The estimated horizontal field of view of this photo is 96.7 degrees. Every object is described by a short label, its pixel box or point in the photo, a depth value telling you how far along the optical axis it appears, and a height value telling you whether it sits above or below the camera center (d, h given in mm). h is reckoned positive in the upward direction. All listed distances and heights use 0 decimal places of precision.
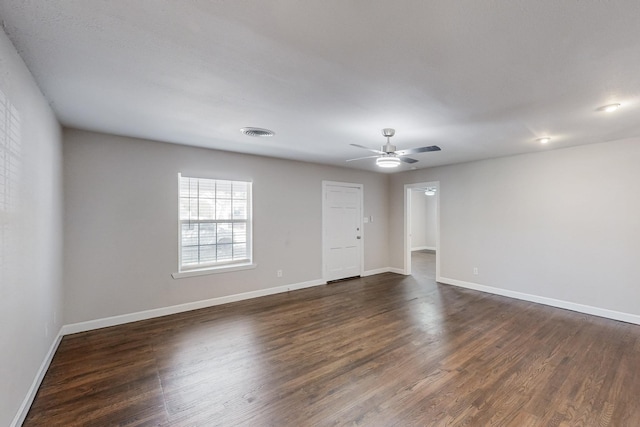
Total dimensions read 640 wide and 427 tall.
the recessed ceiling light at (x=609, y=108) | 2656 +1027
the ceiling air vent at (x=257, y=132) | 3453 +1029
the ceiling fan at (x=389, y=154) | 3330 +715
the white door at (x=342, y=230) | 5926 -342
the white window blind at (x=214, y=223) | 4320 -149
